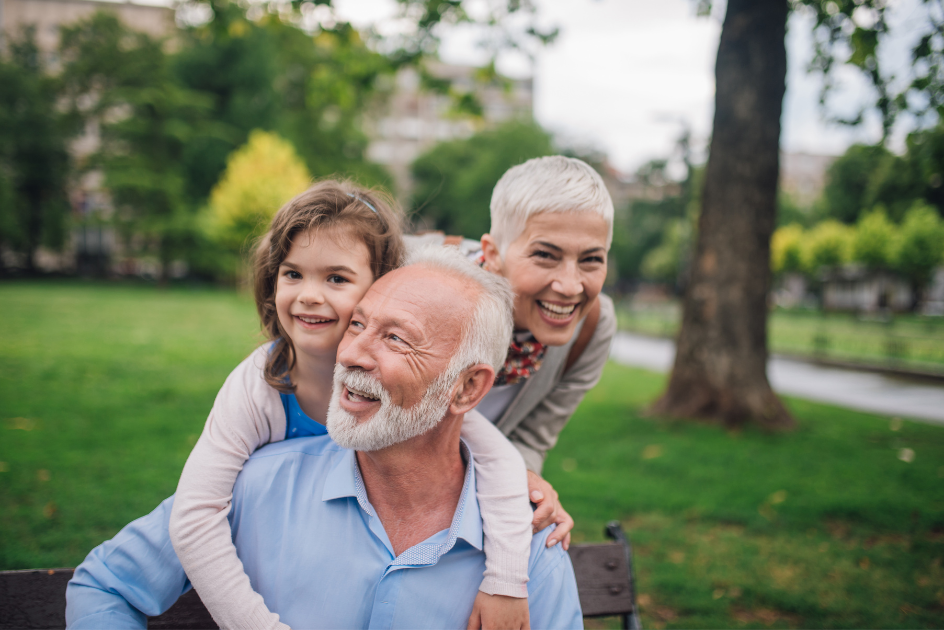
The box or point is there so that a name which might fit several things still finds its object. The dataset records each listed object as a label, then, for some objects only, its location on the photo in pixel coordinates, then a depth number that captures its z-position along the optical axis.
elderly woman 2.19
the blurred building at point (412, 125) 76.56
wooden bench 1.93
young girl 1.76
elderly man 1.81
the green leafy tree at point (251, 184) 28.89
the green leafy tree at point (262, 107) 39.19
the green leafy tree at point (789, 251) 52.03
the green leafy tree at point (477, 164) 53.59
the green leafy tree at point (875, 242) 41.00
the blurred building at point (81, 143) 43.56
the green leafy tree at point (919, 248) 34.94
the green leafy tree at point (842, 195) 46.84
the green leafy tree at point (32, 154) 38.34
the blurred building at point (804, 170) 96.69
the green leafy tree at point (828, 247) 46.88
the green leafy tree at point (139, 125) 36.62
